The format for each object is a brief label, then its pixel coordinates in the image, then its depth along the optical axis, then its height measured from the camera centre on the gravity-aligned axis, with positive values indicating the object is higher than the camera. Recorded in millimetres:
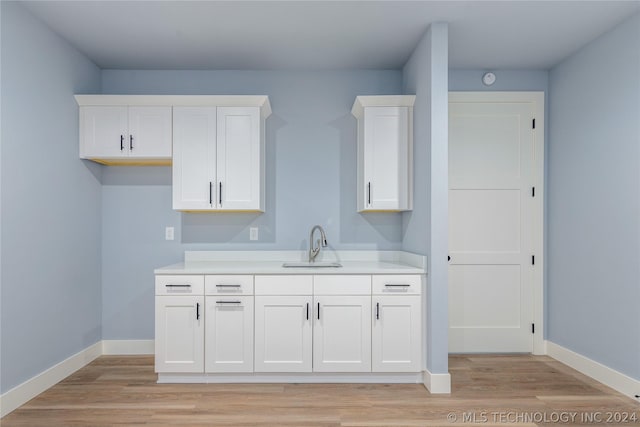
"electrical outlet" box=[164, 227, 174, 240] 3785 -188
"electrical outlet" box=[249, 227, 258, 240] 3783 -183
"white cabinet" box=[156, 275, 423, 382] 3037 -804
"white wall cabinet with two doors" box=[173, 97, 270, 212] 3348 +465
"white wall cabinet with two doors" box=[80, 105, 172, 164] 3371 +648
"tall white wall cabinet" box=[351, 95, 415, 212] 3336 +511
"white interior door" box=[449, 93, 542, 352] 3826 -54
